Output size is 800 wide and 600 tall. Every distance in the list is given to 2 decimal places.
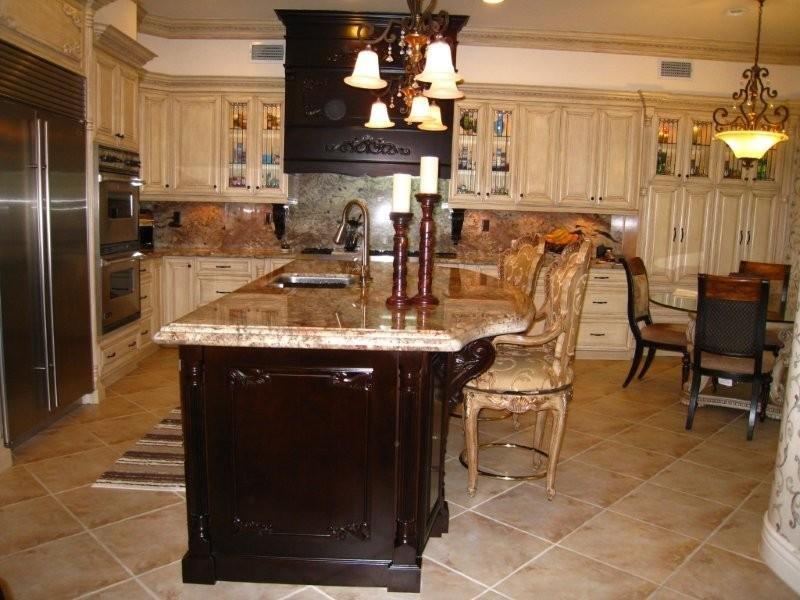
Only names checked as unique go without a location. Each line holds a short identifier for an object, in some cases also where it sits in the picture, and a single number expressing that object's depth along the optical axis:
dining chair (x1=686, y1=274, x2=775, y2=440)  3.89
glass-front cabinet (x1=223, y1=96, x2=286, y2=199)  5.89
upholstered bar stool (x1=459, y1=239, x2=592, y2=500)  2.89
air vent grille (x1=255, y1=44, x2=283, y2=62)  5.94
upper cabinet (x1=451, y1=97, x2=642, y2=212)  5.94
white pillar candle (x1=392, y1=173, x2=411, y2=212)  2.44
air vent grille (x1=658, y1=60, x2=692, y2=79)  6.12
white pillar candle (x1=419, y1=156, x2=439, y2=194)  2.47
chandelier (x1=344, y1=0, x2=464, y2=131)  2.69
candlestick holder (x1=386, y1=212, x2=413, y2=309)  2.42
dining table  4.15
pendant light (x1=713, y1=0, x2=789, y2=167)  4.50
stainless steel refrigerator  3.23
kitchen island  2.09
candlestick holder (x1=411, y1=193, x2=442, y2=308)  2.50
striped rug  3.07
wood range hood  5.63
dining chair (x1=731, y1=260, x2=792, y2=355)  4.36
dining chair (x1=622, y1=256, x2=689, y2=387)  4.78
